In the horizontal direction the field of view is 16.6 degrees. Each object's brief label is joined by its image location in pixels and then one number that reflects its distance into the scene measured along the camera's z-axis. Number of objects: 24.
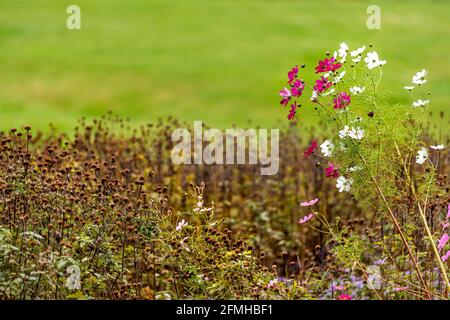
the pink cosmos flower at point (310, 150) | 9.02
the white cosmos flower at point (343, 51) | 9.15
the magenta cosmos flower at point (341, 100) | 9.18
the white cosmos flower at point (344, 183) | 9.29
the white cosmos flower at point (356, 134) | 9.02
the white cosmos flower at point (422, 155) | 8.82
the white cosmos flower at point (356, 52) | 8.96
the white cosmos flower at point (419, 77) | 8.95
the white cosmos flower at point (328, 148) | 9.19
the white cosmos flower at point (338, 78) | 9.20
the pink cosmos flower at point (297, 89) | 9.36
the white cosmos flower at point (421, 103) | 8.95
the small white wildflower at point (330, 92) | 9.08
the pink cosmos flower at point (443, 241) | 8.99
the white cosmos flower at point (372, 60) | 9.11
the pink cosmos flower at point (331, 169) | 9.36
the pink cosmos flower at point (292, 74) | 9.25
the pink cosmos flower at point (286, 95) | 9.34
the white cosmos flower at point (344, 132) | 9.00
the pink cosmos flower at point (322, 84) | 9.29
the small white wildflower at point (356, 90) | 9.24
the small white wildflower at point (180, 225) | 9.09
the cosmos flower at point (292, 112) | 9.13
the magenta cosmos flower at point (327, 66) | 9.24
